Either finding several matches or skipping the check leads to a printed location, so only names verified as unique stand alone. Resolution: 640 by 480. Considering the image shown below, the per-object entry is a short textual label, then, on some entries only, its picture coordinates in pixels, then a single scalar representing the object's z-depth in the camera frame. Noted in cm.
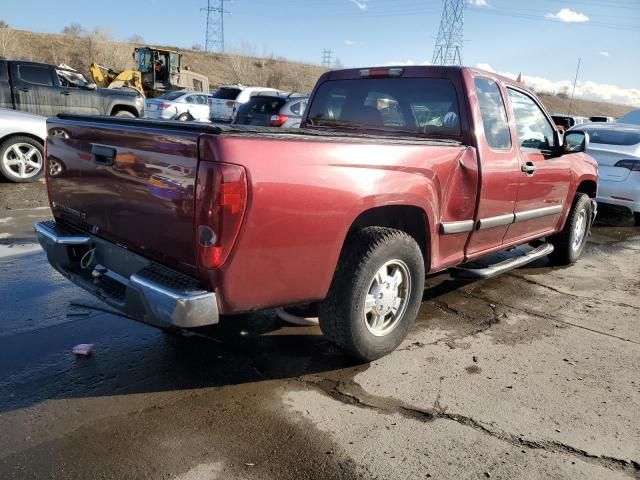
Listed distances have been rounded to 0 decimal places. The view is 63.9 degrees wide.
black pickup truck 1109
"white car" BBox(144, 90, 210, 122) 1938
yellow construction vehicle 3225
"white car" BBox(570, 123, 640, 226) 816
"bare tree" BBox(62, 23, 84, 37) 7446
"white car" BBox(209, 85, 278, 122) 1741
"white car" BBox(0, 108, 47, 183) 793
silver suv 1229
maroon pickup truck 245
